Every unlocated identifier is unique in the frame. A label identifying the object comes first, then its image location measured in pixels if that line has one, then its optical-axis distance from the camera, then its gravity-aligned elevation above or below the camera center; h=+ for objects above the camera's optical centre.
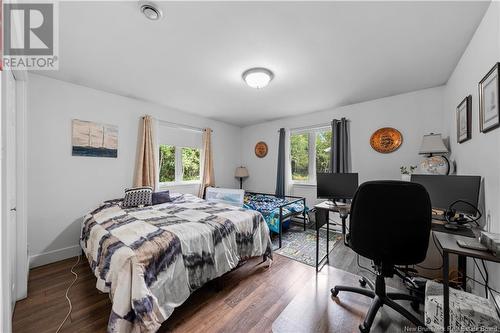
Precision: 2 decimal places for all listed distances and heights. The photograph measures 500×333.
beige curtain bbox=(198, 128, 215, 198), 4.37 -0.01
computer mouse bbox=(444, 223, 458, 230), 1.49 -0.47
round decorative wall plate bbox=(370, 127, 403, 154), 3.17 +0.45
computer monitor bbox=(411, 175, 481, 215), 1.58 -0.21
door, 1.59 -0.12
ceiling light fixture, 2.32 +1.10
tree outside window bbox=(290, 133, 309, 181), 4.35 +0.24
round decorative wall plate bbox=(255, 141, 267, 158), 4.92 +0.43
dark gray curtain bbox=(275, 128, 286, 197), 4.44 -0.07
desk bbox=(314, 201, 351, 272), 2.20 -0.55
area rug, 2.67 -1.24
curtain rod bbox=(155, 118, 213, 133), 3.74 +0.82
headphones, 1.60 -0.42
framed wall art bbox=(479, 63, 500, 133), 1.31 +0.48
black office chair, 1.33 -0.42
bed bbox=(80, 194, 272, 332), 1.31 -0.76
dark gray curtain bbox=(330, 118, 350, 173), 3.59 +0.37
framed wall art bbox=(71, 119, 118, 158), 2.74 +0.39
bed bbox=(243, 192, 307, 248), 3.19 -0.74
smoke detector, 1.42 +1.17
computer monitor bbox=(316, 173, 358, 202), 2.55 -0.26
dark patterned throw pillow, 2.78 -0.47
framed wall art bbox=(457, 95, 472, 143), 1.85 +0.48
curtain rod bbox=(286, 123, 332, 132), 3.96 +0.84
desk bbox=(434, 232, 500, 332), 1.02 -0.47
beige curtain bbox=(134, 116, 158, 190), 3.31 +0.16
